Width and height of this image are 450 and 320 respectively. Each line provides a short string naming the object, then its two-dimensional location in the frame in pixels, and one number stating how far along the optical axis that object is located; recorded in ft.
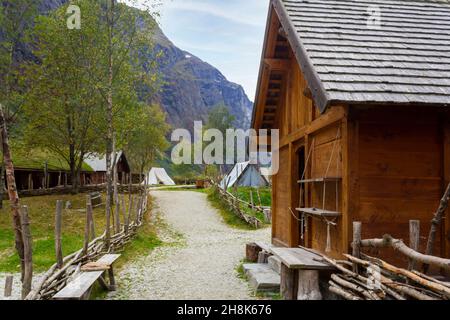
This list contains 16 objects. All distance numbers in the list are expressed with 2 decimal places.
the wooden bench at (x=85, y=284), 16.61
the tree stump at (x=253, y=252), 31.35
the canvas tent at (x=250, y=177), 91.81
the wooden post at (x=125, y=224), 39.13
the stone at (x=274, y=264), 25.03
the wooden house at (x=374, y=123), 16.14
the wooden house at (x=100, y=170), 102.89
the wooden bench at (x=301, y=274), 16.38
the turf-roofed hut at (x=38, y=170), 69.46
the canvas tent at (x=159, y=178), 154.97
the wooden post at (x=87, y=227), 25.09
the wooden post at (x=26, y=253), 16.16
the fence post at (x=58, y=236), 20.57
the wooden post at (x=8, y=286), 14.95
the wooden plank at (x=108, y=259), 22.75
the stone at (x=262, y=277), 22.17
